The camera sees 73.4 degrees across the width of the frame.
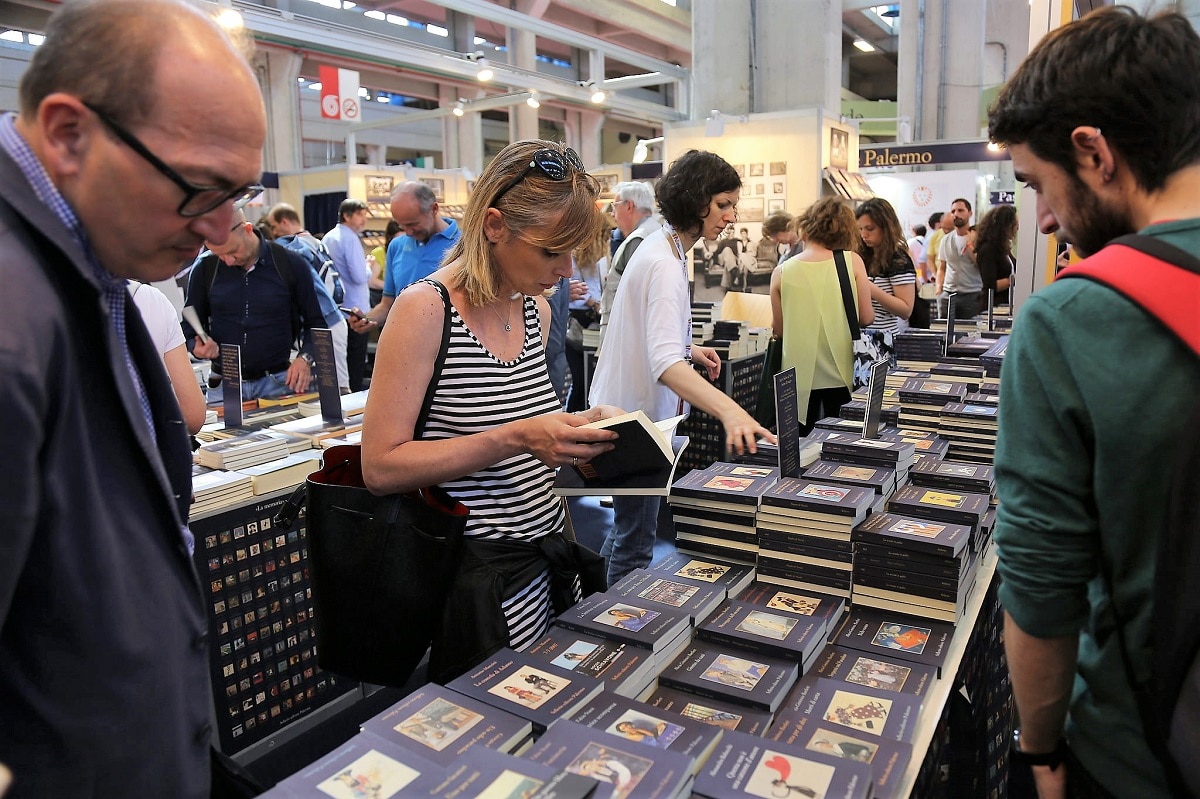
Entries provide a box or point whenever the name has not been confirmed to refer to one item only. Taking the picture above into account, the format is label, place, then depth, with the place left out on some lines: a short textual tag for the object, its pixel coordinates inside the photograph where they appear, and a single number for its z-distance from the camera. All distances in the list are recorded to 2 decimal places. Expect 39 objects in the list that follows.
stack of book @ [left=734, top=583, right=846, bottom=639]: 1.53
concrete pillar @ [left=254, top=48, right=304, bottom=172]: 13.59
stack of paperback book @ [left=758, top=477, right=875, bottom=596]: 1.64
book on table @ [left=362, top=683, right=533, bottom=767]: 1.09
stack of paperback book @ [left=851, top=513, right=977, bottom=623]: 1.55
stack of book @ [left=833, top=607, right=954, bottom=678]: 1.44
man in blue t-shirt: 4.91
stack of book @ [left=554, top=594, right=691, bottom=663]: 1.38
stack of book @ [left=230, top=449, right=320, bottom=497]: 2.50
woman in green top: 3.77
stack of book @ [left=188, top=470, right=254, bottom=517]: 2.35
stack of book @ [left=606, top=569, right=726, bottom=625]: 1.52
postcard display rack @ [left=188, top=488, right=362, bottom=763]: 2.42
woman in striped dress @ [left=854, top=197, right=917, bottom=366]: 4.34
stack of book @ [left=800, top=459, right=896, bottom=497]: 1.82
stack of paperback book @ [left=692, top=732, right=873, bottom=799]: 1.01
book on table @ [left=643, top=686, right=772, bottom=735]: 1.20
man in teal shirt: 0.88
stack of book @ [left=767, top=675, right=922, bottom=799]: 1.09
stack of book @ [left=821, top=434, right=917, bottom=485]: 2.00
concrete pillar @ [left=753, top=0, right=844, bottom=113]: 8.34
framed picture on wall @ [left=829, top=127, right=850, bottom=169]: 7.93
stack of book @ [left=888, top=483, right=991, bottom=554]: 1.70
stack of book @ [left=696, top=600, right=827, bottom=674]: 1.38
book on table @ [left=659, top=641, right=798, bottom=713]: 1.25
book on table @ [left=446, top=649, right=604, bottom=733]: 1.18
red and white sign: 10.91
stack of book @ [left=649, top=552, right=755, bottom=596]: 1.67
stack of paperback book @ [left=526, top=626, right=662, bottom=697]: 1.29
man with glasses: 0.70
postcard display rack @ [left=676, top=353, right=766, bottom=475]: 5.29
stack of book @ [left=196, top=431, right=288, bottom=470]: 2.55
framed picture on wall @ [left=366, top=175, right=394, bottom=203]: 11.84
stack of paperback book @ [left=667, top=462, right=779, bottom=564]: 1.75
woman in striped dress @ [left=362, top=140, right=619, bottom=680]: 1.48
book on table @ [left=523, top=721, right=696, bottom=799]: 0.98
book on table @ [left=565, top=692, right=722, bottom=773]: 1.10
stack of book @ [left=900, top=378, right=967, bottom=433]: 2.59
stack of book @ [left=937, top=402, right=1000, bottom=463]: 2.43
